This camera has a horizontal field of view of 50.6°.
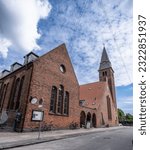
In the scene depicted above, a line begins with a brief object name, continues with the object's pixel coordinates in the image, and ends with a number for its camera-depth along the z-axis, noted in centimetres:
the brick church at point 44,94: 1479
